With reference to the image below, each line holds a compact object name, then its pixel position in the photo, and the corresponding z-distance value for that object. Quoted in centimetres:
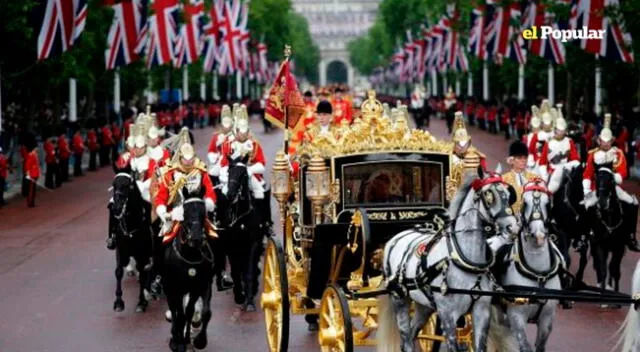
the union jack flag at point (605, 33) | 3403
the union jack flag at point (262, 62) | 10112
